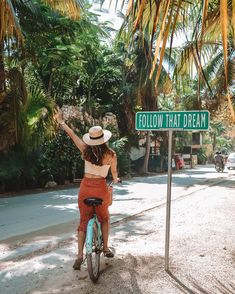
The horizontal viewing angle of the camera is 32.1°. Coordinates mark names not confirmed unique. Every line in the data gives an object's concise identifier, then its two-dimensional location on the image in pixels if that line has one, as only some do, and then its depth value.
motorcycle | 30.30
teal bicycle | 4.45
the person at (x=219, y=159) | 29.97
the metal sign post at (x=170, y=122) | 4.93
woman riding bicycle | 4.77
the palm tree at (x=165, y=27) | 1.54
